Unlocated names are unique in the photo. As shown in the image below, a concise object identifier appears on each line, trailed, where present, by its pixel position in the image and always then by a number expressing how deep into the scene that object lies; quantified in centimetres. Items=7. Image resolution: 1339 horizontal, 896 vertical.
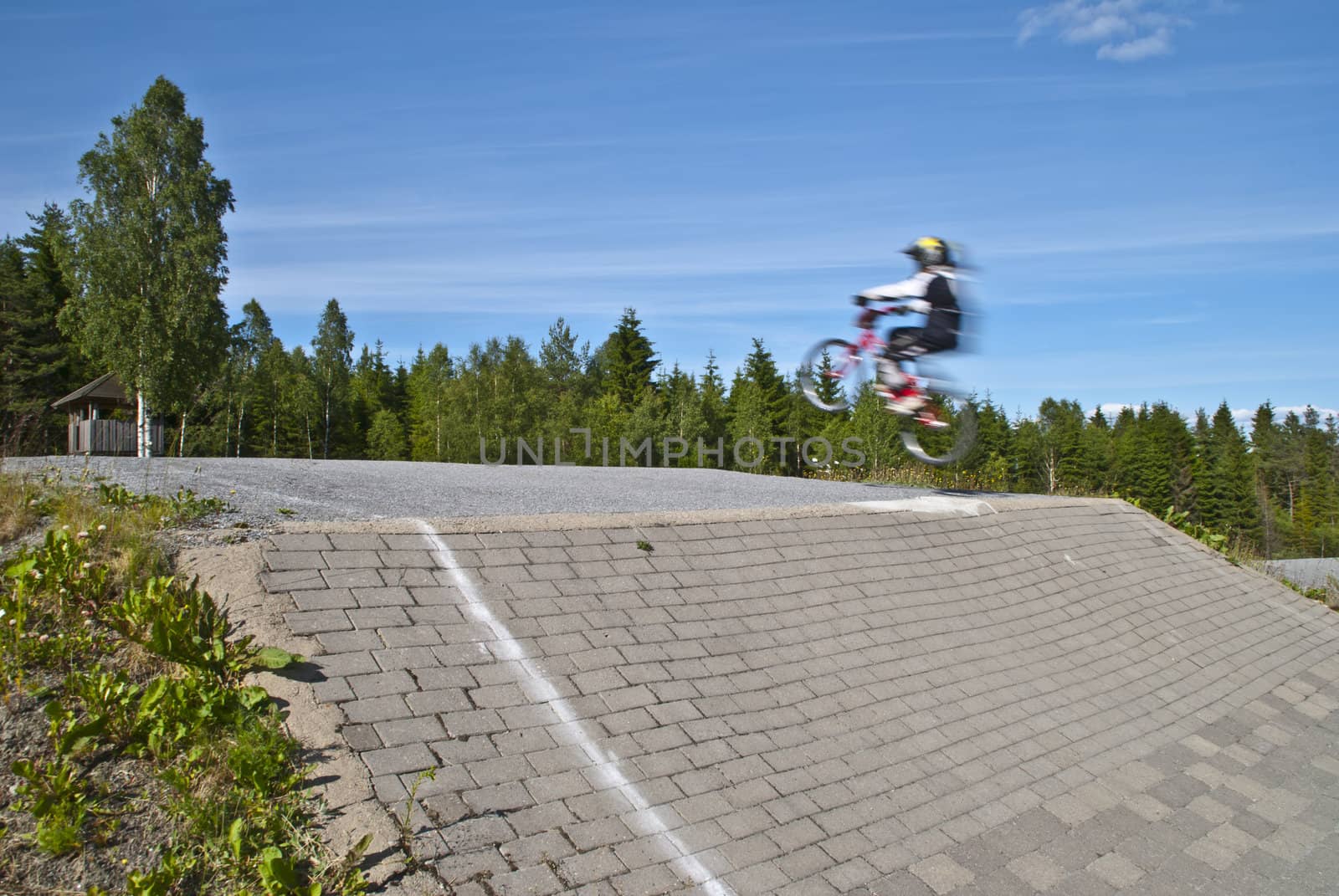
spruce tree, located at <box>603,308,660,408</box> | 4644
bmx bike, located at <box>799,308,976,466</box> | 880
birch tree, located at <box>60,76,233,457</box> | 2470
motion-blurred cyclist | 814
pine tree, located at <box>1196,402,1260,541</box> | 6141
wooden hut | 2417
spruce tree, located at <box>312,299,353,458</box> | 4606
